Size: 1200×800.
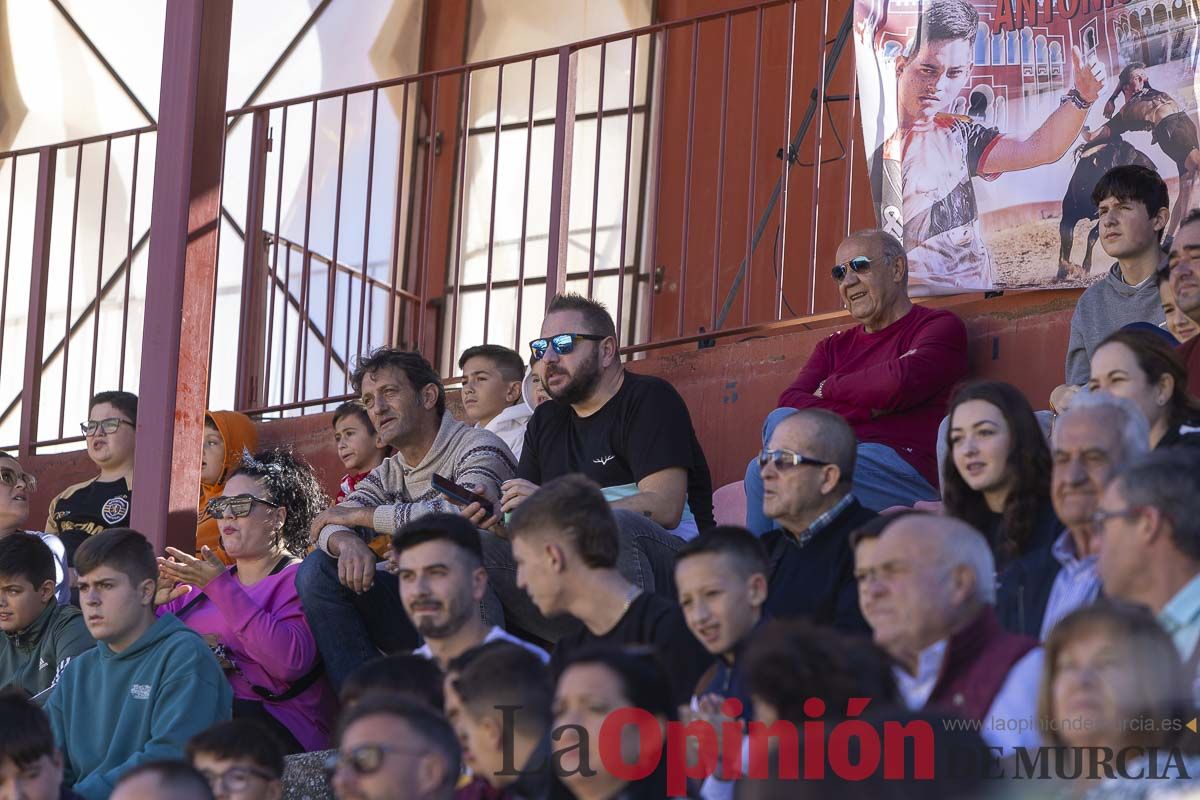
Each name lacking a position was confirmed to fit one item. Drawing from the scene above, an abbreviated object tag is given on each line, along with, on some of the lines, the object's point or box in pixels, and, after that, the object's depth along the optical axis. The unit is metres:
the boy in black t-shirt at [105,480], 13.76
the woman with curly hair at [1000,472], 8.25
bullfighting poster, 12.00
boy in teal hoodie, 9.76
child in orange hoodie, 14.07
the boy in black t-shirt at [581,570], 8.27
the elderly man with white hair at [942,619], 6.65
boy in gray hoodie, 10.80
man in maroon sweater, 10.86
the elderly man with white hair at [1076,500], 7.44
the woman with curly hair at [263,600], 10.55
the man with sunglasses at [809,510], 8.84
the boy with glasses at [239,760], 8.05
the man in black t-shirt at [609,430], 10.48
